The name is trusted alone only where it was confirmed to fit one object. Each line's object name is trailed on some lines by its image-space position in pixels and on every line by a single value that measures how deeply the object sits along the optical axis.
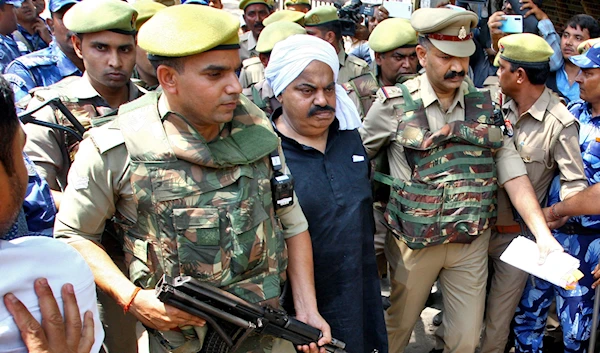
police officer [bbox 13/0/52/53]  5.80
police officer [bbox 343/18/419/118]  4.23
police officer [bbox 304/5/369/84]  4.99
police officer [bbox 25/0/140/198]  2.80
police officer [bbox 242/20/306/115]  4.04
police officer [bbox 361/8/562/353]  2.99
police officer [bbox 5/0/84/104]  3.61
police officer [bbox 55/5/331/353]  1.95
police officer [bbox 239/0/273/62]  6.10
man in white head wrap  2.65
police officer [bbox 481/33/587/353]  3.21
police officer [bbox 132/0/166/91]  3.58
